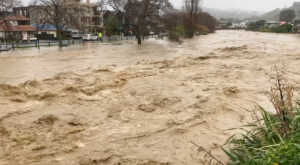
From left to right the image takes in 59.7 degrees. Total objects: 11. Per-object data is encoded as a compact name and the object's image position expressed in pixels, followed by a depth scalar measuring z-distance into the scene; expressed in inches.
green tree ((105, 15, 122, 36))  1690.0
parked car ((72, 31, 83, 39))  1889.8
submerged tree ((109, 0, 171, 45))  1366.9
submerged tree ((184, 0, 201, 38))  2191.7
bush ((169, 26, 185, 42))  1392.7
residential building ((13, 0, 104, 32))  1536.4
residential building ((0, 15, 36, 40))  1946.9
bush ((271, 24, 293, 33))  2487.7
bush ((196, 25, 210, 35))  2711.6
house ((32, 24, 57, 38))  2230.6
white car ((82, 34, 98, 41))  1686.8
